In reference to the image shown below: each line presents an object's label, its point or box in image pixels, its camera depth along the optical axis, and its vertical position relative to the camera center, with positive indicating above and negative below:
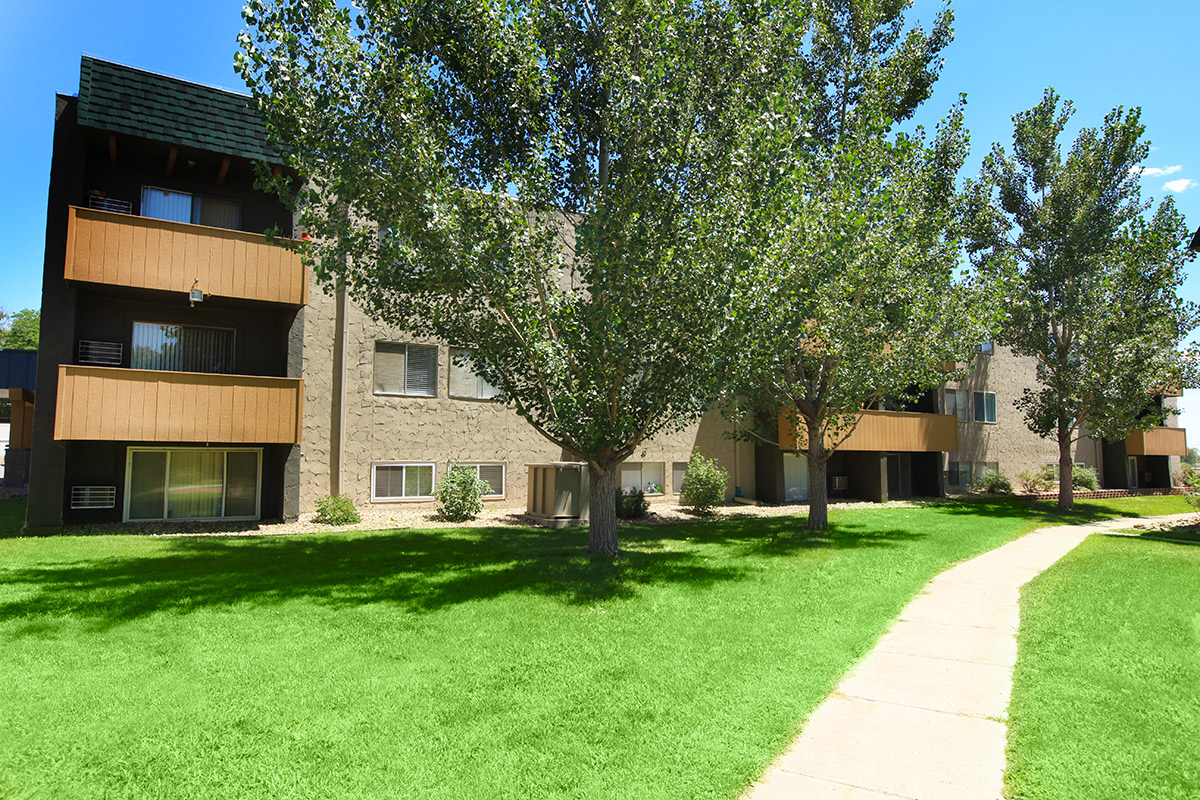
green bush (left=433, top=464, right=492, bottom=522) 16.69 -1.22
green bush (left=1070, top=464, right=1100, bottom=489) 31.02 -1.03
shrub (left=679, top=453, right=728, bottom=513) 19.59 -1.05
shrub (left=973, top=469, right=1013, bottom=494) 29.38 -1.30
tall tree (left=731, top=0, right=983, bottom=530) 11.38 +4.06
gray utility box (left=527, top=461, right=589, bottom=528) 17.02 -1.18
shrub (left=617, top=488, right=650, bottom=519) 18.47 -1.56
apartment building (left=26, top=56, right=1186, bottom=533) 13.78 +1.83
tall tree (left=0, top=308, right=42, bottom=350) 59.41 +9.62
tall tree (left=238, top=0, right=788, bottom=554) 9.74 +4.14
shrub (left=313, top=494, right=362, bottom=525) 15.70 -1.59
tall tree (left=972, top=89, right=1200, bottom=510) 22.75 +6.14
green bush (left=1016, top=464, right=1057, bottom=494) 30.14 -1.11
